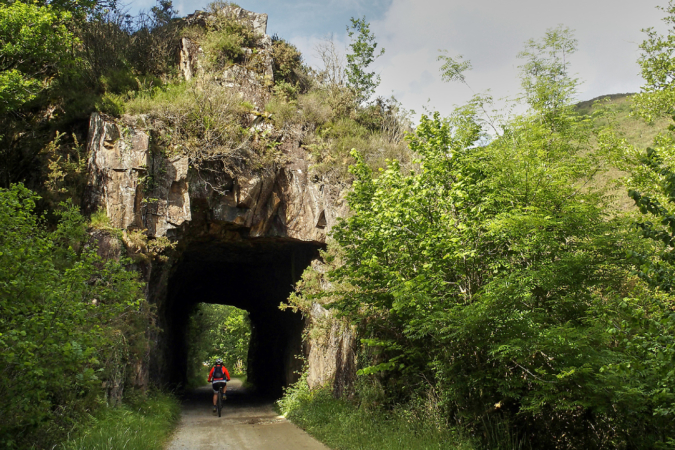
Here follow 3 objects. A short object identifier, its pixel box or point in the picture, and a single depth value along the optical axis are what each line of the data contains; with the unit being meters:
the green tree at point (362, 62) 21.03
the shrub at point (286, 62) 18.73
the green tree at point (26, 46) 11.63
